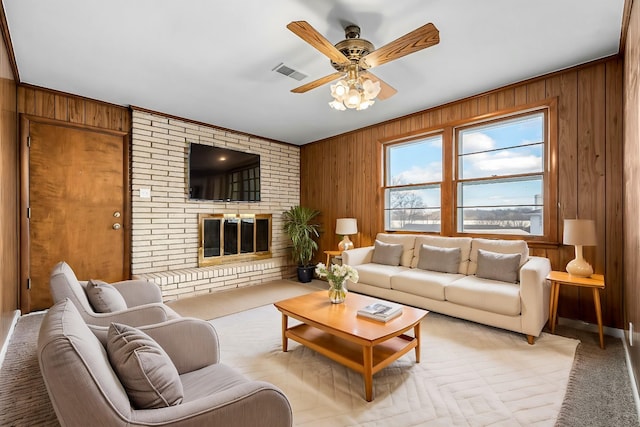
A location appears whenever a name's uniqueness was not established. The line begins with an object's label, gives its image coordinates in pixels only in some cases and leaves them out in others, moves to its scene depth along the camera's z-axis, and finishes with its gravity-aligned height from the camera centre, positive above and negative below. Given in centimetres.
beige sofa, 268 -70
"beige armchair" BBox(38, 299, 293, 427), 84 -55
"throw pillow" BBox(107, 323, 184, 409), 104 -55
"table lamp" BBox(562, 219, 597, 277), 265 -22
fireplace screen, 468 -38
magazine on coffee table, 223 -73
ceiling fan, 196 +112
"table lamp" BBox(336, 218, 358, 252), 476 -23
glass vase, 262 -67
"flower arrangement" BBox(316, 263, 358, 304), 258 -54
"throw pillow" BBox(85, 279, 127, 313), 191 -53
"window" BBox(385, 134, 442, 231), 425 +43
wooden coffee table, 195 -80
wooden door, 339 +13
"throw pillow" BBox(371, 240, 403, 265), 408 -54
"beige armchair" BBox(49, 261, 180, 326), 172 -57
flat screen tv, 454 +64
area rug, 174 -114
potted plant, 524 -42
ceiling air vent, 292 +142
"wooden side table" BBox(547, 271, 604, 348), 254 -60
